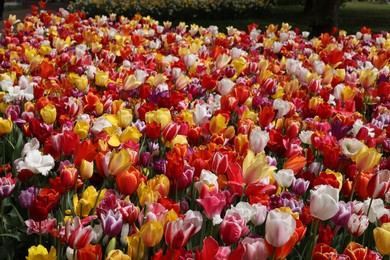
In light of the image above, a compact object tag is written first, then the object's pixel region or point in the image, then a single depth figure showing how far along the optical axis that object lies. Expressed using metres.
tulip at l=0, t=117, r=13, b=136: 2.81
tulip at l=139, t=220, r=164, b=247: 1.76
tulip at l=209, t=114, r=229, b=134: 2.98
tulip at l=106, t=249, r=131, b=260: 1.72
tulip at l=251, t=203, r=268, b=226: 2.11
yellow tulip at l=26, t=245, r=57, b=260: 1.78
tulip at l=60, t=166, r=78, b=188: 2.23
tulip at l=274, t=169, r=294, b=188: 2.42
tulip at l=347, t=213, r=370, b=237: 2.11
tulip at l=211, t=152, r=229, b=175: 2.36
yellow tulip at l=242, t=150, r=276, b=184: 2.20
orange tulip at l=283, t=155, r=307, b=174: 2.55
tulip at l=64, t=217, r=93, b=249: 1.80
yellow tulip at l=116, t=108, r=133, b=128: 3.02
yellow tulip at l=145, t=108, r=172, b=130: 2.94
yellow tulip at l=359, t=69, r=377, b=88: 4.62
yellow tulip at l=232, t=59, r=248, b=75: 4.96
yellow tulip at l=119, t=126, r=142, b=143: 2.69
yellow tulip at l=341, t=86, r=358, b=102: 4.13
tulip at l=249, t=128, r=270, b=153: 2.65
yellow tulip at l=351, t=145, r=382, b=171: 2.48
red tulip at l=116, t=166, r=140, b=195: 2.18
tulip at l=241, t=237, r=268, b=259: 1.73
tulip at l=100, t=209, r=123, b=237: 1.92
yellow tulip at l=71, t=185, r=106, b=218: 2.16
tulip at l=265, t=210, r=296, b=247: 1.66
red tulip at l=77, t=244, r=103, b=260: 1.72
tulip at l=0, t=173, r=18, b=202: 2.23
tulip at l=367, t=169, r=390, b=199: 2.22
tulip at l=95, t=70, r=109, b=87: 4.14
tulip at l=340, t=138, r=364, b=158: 2.75
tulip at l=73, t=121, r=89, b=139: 2.80
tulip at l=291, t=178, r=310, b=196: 2.47
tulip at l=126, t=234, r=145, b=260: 1.84
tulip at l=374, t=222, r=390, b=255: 1.87
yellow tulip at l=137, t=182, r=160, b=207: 2.10
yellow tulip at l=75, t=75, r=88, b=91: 3.99
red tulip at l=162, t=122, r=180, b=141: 2.80
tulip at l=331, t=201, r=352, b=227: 2.12
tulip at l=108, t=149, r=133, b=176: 2.25
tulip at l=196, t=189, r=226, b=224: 2.03
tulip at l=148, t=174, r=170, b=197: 2.22
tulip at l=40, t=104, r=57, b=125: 3.02
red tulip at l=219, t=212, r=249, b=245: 1.86
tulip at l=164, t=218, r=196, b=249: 1.76
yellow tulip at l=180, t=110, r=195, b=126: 3.19
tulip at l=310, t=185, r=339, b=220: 1.93
